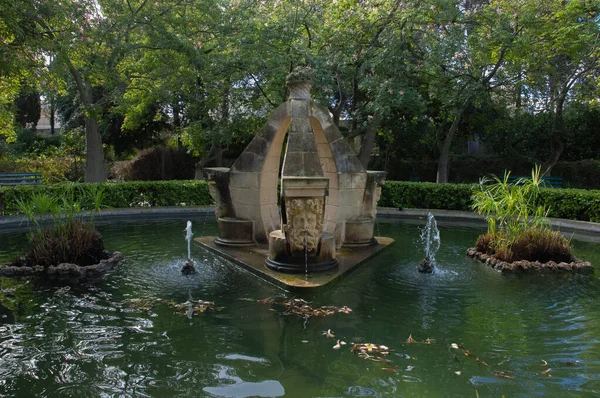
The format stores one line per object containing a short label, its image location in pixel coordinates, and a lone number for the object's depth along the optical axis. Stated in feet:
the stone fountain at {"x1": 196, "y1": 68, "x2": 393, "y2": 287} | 20.72
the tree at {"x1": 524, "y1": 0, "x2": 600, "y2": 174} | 42.37
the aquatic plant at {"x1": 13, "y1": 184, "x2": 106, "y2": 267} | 22.18
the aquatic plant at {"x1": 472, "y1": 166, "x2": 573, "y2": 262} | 24.38
